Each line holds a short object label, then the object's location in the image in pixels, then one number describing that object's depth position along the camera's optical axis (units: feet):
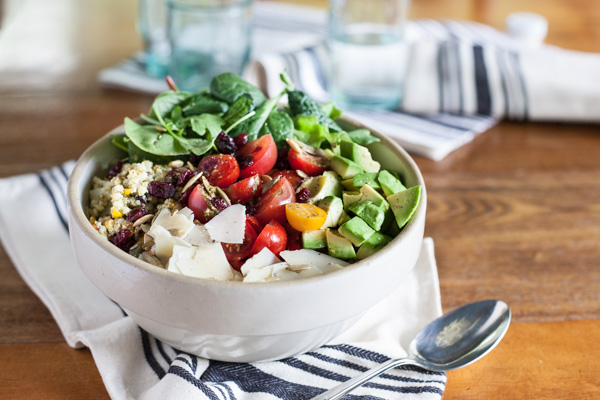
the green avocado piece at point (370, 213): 3.24
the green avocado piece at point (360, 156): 3.67
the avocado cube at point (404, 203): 3.25
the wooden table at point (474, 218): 3.46
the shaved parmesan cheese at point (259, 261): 3.01
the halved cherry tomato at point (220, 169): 3.44
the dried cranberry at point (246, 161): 3.55
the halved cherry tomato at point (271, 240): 3.14
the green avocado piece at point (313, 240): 3.18
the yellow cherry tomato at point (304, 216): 3.18
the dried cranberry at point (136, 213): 3.28
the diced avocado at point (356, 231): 3.15
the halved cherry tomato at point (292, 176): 3.59
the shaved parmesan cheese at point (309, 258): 3.10
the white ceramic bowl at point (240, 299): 2.78
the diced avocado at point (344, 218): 3.39
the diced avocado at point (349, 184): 3.55
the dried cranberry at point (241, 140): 3.70
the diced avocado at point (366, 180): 3.47
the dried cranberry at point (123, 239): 3.18
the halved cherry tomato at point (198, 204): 3.31
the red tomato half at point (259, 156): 3.57
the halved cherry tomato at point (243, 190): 3.42
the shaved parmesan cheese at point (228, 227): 3.11
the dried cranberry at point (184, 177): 3.43
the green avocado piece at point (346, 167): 3.56
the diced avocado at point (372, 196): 3.32
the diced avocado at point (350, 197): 3.41
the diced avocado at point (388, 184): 3.49
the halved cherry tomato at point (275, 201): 3.31
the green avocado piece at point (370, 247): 3.20
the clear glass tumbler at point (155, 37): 6.70
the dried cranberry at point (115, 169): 3.64
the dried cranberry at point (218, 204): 3.31
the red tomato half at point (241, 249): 3.18
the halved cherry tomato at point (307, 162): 3.64
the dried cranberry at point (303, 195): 3.42
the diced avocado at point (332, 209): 3.32
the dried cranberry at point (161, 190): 3.38
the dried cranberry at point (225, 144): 3.64
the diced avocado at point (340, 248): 3.18
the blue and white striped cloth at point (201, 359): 3.22
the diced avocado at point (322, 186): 3.44
